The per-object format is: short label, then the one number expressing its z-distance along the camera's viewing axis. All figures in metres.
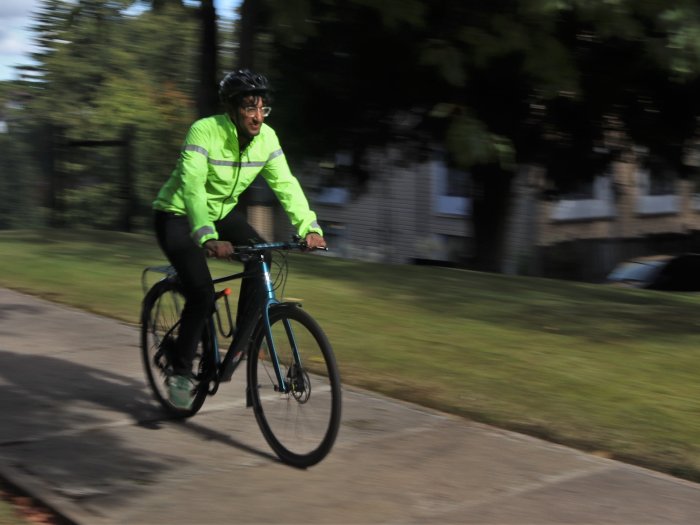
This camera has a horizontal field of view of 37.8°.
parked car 17.39
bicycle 4.87
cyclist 5.12
